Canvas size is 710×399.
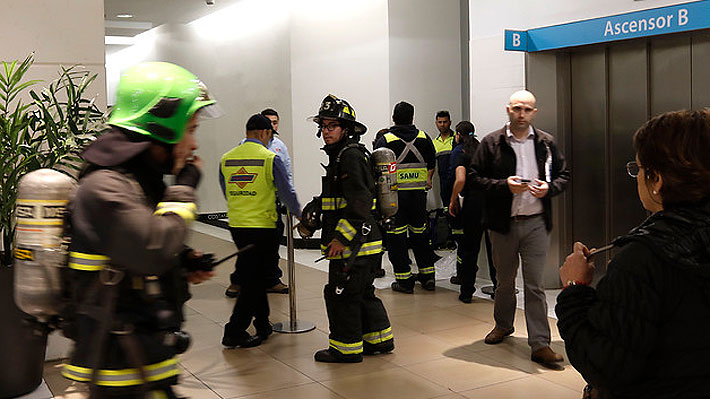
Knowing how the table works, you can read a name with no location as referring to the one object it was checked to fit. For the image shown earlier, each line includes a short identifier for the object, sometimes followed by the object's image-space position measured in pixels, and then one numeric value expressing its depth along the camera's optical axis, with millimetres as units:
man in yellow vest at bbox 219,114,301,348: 5801
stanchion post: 6316
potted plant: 4742
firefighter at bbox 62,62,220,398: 2254
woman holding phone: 1896
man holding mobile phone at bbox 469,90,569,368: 5359
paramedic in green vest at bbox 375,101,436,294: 7738
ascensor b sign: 5727
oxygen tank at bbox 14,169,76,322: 2473
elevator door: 6168
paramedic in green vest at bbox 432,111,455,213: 9531
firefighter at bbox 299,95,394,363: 5223
